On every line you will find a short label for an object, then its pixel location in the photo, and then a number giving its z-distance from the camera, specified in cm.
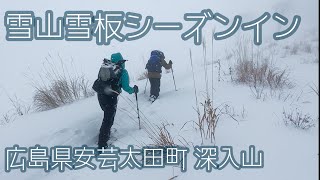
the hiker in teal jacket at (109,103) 292
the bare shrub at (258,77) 338
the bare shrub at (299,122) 216
